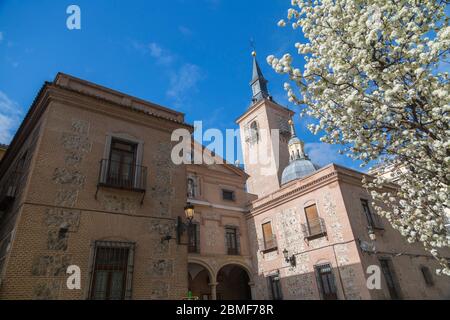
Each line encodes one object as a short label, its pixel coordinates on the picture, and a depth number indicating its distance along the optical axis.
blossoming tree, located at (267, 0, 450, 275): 5.57
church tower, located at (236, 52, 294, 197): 35.69
